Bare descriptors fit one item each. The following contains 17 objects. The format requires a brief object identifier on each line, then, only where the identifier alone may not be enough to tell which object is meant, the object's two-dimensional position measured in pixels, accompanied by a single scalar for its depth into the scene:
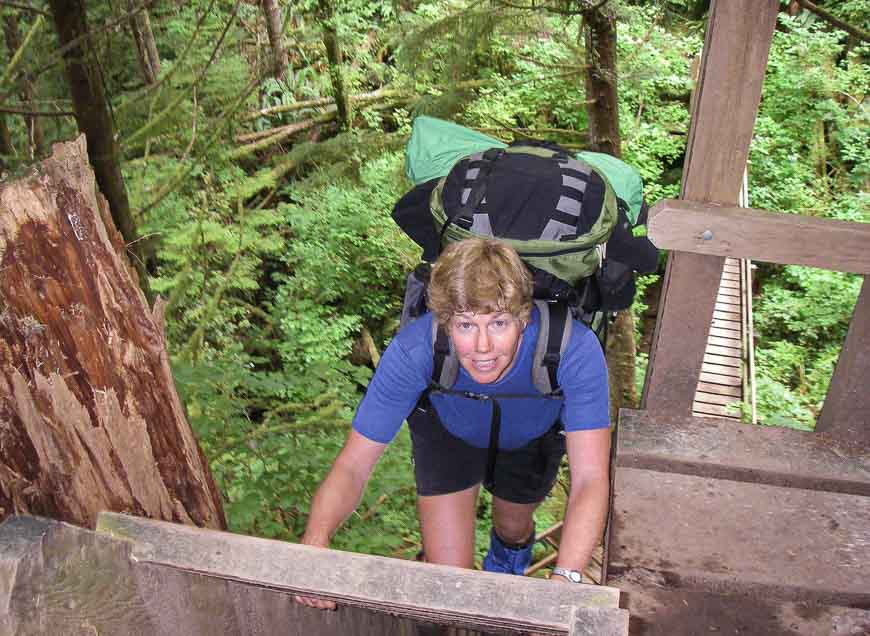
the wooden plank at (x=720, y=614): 2.25
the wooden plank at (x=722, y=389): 8.78
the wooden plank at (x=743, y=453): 2.82
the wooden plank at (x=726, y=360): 9.23
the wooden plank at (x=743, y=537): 2.34
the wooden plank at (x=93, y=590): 1.44
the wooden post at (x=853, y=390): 2.86
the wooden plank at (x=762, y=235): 2.68
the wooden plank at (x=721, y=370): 9.09
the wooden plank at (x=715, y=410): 8.36
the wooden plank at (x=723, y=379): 8.94
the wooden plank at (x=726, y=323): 10.15
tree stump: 1.34
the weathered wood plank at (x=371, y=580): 1.37
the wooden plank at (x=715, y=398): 8.60
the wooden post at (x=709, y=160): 2.51
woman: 1.96
